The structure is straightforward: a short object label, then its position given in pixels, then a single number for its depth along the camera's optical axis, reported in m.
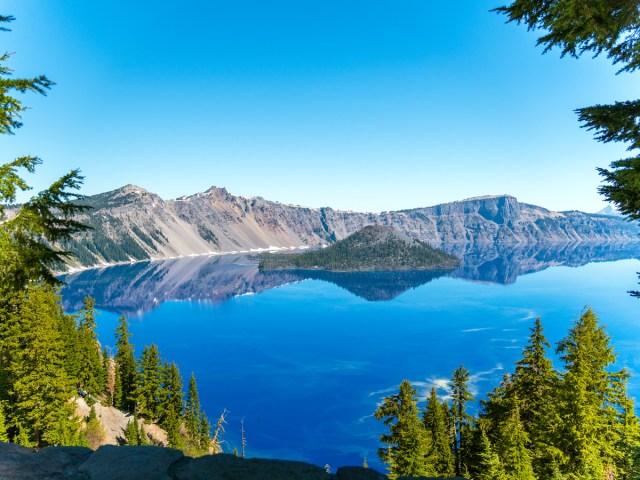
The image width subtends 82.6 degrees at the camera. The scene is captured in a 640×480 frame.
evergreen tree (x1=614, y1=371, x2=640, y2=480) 21.33
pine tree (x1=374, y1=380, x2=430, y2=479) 28.36
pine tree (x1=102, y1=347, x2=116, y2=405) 66.06
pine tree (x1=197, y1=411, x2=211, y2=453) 57.95
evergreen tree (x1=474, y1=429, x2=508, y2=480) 21.43
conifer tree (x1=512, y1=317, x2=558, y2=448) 28.20
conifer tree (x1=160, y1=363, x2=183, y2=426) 59.41
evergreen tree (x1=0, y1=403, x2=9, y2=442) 31.02
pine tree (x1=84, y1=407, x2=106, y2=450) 45.91
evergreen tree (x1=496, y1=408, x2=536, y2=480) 22.66
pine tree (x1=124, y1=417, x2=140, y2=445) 47.53
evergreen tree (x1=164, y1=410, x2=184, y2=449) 53.38
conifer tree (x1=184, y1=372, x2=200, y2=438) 61.03
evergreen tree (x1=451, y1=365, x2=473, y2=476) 35.11
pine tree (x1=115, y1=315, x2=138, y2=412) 61.44
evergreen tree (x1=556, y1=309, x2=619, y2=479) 21.02
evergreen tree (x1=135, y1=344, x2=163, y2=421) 58.31
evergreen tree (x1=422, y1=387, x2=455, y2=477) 34.09
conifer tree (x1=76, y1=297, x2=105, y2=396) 57.34
